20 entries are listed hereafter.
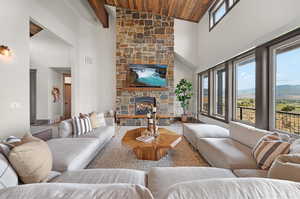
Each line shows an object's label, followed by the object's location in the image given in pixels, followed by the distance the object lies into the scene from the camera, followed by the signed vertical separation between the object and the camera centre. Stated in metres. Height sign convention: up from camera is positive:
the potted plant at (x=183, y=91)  6.20 +0.32
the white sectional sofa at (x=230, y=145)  1.78 -0.72
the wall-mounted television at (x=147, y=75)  6.09 +0.95
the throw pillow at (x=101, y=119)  3.84 -0.52
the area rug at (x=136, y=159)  2.55 -1.10
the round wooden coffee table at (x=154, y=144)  2.46 -0.74
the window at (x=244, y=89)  3.50 +0.24
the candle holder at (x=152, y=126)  3.07 -0.56
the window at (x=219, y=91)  4.73 +0.26
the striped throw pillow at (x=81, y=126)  3.11 -0.57
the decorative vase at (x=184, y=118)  6.45 -0.80
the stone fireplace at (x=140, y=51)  6.16 +1.93
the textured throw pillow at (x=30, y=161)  1.19 -0.51
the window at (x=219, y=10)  4.17 +2.71
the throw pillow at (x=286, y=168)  1.00 -0.48
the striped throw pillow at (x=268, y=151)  1.66 -0.57
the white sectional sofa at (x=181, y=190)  0.60 -0.38
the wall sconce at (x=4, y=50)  2.51 +0.79
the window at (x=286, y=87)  2.46 +0.22
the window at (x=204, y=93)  5.83 +0.22
